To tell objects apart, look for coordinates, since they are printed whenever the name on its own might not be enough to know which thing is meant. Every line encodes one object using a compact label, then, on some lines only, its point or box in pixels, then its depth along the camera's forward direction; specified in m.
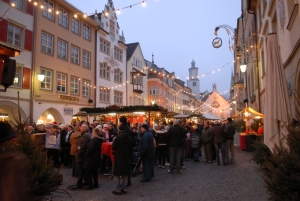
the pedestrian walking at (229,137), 12.19
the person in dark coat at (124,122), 8.52
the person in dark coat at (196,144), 13.20
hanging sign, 15.06
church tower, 120.38
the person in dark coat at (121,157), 7.55
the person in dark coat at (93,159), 7.82
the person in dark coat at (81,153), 8.08
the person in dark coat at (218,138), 11.90
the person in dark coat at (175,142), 10.24
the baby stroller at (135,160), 10.01
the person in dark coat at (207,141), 12.76
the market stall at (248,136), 16.39
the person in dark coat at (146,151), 9.12
